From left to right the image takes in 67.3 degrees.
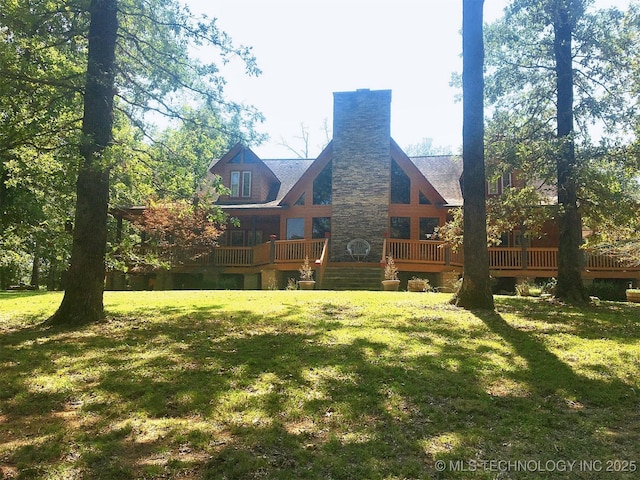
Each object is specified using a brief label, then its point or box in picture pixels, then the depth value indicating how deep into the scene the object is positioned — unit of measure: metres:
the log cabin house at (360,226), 20.64
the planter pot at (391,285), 16.08
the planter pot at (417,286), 16.14
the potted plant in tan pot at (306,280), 17.00
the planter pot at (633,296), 15.12
